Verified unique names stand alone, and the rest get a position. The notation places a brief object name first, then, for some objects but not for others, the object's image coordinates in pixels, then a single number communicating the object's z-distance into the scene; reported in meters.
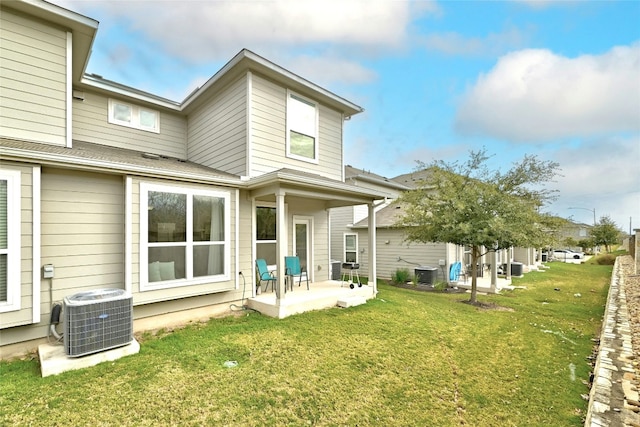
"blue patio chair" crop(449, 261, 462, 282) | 11.50
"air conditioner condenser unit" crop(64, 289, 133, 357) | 3.75
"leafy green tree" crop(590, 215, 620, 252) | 28.75
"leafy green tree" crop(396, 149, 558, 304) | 7.66
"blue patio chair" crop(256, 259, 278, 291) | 7.12
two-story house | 4.22
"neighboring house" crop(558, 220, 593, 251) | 34.02
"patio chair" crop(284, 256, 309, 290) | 7.61
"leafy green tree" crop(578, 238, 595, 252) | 32.69
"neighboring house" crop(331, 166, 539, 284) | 12.02
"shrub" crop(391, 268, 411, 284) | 12.19
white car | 29.63
